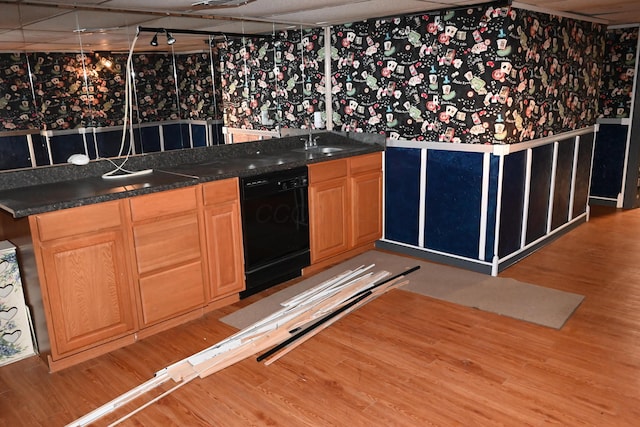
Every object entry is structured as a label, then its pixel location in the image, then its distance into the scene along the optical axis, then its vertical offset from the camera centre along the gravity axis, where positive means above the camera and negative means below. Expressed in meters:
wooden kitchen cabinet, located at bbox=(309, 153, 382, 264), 4.09 -0.97
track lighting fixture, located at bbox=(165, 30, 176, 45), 3.73 +0.41
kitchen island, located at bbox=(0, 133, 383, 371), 2.70 -0.85
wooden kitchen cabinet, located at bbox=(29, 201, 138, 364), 2.66 -0.96
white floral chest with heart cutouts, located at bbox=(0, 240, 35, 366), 2.89 -1.20
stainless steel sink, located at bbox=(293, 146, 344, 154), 4.33 -0.51
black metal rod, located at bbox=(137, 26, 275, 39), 3.59 +0.47
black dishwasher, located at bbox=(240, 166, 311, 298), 3.60 -0.98
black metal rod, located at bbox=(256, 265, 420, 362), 2.96 -1.45
